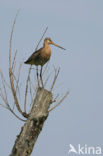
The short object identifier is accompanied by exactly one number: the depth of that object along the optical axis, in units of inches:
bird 723.4
